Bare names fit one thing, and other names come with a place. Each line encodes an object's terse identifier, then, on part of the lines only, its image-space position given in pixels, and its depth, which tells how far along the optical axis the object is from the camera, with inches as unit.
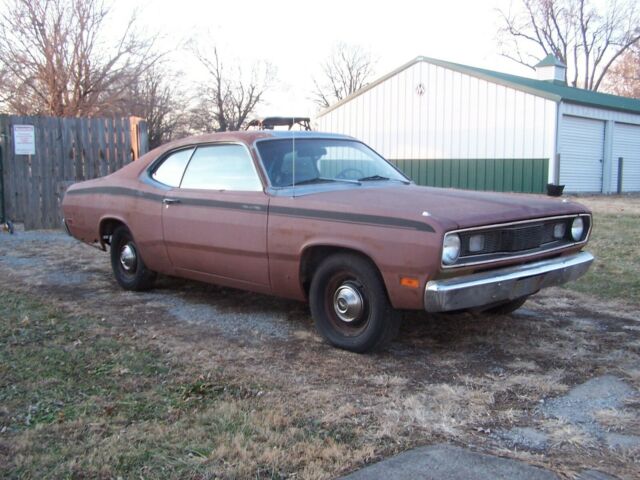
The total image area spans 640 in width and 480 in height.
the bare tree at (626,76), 2007.9
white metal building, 840.9
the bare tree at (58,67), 793.6
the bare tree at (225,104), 1914.4
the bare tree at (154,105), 1025.3
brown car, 162.7
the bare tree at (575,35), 1999.3
